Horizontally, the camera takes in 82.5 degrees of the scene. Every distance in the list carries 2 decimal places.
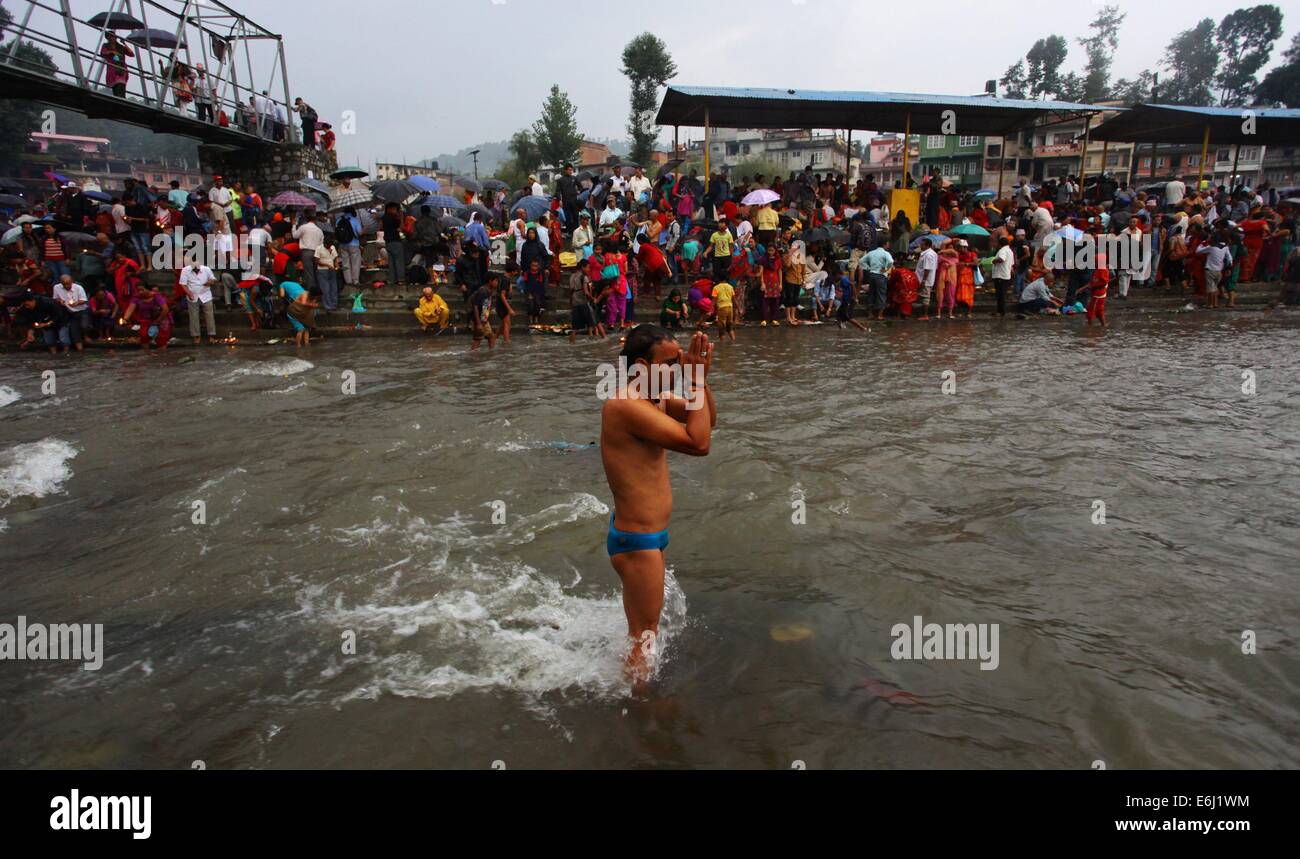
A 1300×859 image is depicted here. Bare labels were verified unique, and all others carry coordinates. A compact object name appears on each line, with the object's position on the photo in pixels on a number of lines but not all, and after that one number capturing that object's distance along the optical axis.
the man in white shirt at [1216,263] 16.47
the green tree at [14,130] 43.03
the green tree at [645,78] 56.34
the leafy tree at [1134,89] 71.59
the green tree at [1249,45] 67.88
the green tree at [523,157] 62.53
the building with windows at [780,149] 64.56
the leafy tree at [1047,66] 74.38
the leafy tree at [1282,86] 53.59
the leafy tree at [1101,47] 75.88
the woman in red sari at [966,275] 16.19
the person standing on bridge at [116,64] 15.96
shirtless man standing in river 3.26
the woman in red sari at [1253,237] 17.20
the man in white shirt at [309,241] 14.03
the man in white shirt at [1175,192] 20.62
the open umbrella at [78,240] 14.51
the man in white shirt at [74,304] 13.21
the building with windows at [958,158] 51.72
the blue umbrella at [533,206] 17.22
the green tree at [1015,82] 74.75
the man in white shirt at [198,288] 13.48
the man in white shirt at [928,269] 15.88
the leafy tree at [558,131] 57.62
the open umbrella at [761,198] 17.19
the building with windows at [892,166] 62.00
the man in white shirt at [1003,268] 15.87
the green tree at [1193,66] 71.57
